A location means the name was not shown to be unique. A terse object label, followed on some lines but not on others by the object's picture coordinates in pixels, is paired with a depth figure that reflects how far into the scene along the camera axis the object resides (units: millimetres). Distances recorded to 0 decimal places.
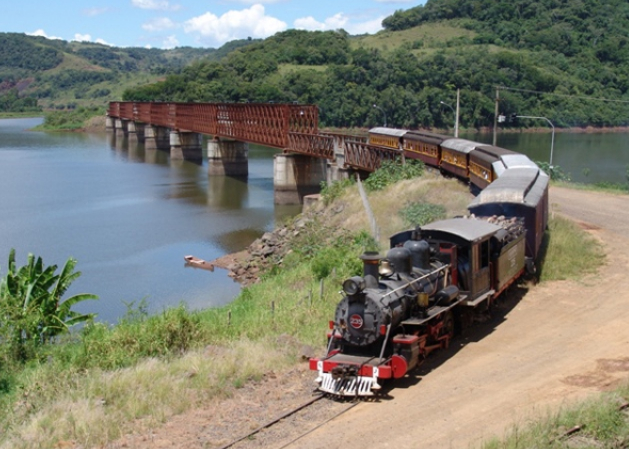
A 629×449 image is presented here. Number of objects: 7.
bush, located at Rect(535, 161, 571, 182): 46094
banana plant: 17859
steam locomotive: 13594
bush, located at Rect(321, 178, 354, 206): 42688
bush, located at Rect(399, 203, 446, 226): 29516
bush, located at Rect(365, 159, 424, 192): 40875
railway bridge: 52531
